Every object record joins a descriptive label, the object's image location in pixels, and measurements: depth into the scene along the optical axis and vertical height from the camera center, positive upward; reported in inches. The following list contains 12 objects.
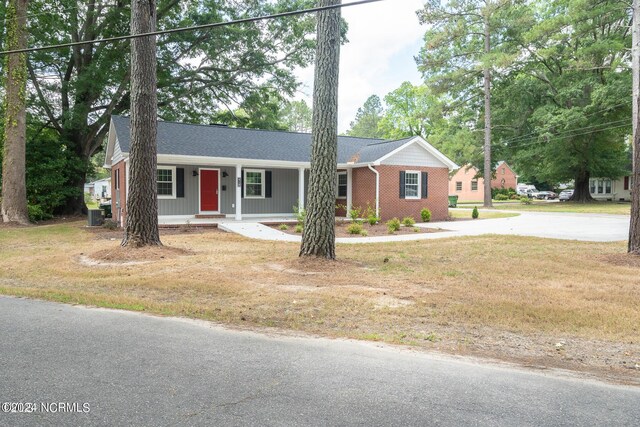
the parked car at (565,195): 1713.6 +36.3
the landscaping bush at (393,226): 594.9 -32.9
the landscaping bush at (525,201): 1569.6 +10.0
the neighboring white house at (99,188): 2303.3 +83.9
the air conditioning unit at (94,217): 687.1 -24.8
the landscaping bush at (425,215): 773.9 -21.8
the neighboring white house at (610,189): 1715.1 +65.7
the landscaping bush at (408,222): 665.0 -30.1
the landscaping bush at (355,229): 564.7 -35.4
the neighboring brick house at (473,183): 1919.3 +99.0
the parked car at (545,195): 2098.9 +43.8
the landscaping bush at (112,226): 610.1 -36.7
